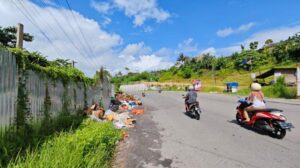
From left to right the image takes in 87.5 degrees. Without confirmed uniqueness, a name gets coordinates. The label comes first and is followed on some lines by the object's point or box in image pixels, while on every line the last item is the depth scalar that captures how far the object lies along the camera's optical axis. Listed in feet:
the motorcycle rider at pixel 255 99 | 16.18
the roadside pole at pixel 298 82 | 41.43
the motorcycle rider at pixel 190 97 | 23.56
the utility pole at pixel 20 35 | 12.87
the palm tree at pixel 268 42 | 168.42
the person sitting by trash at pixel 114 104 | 31.54
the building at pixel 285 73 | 74.41
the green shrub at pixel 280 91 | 45.57
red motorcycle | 14.19
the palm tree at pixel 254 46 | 157.55
